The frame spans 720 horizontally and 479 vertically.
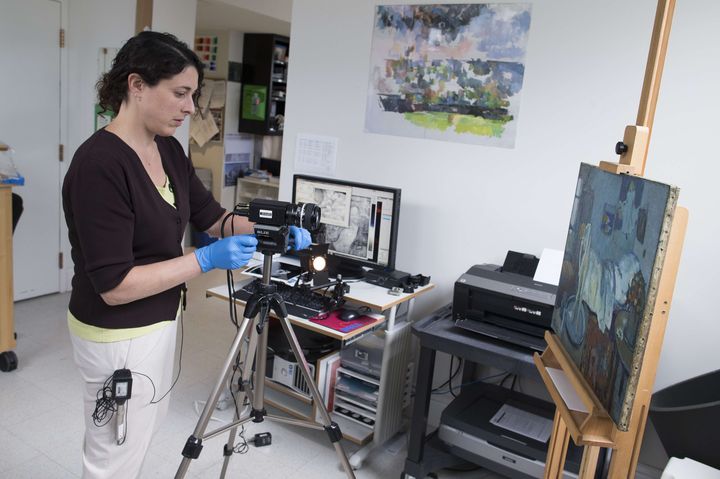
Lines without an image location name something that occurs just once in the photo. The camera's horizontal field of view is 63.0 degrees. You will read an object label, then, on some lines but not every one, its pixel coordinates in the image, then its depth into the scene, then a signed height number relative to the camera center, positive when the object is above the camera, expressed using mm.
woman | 1380 -346
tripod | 1679 -780
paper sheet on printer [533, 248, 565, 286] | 2205 -452
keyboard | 2355 -732
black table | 2072 -776
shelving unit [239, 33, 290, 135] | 5844 +340
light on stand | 2338 -543
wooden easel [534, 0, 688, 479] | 1028 -470
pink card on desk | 2266 -764
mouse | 2344 -747
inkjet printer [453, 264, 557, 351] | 2090 -592
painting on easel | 1029 -253
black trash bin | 1803 -837
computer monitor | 2556 -411
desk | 2406 -971
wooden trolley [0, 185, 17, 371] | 2938 -978
